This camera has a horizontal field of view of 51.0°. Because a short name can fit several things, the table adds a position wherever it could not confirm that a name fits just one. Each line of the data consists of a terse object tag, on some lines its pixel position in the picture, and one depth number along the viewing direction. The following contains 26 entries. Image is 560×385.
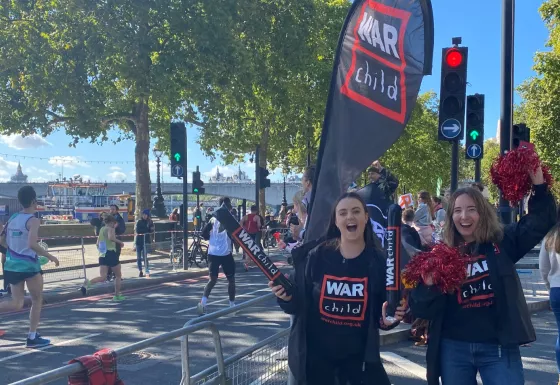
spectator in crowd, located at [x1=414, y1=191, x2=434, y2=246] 8.80
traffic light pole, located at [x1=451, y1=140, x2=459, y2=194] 6.85
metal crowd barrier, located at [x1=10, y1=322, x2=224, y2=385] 2.40
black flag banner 3.55
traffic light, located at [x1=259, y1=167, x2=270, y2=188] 21.96
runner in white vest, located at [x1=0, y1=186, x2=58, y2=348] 7.45
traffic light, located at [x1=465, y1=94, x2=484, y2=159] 8.08
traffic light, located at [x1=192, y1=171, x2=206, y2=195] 20.22
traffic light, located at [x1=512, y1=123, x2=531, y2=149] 9.52
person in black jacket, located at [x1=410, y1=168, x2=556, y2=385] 2.97
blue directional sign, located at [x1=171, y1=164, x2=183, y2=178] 16.48
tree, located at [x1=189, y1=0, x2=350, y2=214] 19.98
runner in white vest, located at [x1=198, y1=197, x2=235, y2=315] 9.55
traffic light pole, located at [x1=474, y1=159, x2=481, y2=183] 8.96
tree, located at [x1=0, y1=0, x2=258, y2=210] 16.48
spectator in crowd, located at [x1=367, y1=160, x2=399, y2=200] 5.07
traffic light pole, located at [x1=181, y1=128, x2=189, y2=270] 16.12
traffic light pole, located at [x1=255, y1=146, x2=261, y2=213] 21.42
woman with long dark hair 3.04
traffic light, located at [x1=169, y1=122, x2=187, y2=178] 16.47
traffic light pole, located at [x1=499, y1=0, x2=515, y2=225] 8.15
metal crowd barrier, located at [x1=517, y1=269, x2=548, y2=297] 9.64
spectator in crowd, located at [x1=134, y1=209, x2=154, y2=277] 14.92
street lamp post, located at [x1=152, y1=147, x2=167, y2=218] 28.30
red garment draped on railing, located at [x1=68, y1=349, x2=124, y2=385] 2.68
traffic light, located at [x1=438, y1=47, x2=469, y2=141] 6.74
